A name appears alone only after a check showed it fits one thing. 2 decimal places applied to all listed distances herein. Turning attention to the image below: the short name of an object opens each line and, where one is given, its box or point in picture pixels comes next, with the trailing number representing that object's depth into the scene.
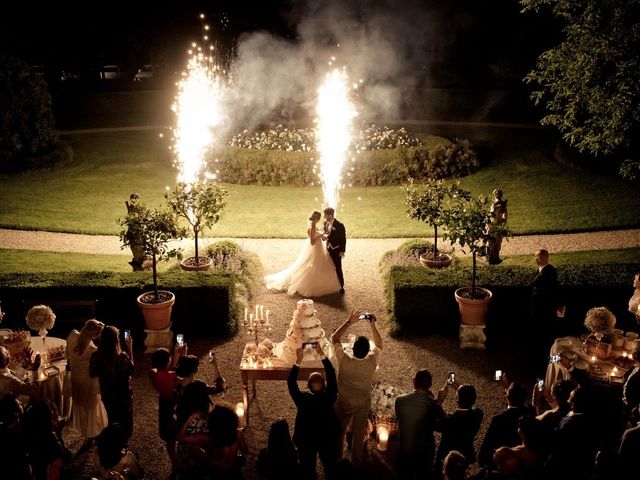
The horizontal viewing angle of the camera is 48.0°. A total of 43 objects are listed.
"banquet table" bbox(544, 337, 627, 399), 9.71
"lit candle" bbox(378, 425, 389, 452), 9.29
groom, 14.83
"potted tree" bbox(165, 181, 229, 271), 14.80
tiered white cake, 10.31
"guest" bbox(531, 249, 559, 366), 11.59
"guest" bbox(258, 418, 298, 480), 6.98
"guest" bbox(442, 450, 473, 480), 6.73
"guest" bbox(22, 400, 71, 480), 7.66
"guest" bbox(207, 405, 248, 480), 7.05
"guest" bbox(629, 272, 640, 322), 11.27
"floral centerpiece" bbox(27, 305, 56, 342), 10.20
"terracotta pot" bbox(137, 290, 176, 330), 12.52
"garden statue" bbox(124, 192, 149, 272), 15.02
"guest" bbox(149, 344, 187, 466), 8.55
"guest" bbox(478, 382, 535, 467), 7.91
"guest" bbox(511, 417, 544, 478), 7.28
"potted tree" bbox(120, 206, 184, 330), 12.59
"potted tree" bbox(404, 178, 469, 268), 15.38
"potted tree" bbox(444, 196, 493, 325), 12.53
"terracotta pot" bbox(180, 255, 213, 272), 15.54
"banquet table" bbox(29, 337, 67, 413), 9.66
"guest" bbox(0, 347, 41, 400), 8.89
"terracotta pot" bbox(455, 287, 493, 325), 12.48
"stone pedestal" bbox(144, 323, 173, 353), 12.59
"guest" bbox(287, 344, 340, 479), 7.88
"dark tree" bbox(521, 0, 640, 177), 16.17
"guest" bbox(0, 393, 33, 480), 7.45
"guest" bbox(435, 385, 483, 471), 7.86
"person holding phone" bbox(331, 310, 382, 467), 8.52
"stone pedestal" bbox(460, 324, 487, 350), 12.55
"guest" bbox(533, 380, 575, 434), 7.93
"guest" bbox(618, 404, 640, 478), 7.09
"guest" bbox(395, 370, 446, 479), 7.96
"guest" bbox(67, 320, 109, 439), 9.31
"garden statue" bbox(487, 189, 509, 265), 16.06
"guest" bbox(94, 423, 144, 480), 7.12
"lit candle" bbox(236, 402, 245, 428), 9.95
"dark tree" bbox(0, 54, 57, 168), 29.16
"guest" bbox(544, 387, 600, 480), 7.33
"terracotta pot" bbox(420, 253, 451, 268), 15.83
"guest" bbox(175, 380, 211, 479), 7.53
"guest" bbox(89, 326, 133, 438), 8.98
